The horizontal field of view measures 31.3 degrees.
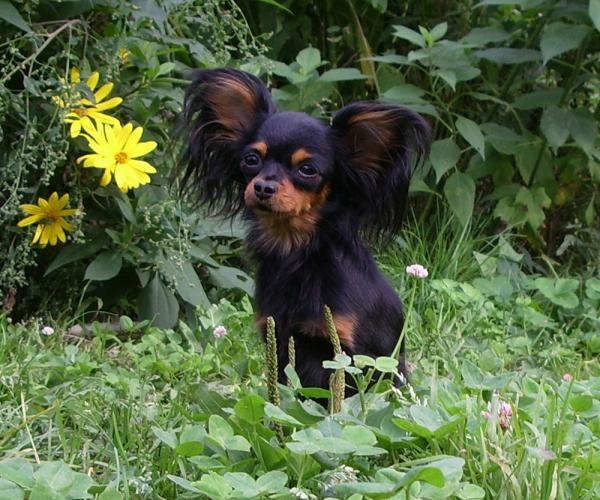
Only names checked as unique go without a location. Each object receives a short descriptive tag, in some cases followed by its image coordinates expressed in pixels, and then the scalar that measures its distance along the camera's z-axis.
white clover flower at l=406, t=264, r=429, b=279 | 2.73
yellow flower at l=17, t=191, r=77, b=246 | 3.53
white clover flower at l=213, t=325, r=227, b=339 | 3.50
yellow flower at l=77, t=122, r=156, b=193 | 3.40
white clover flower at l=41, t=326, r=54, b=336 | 3.49
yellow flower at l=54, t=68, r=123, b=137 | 3.37
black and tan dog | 2.75
